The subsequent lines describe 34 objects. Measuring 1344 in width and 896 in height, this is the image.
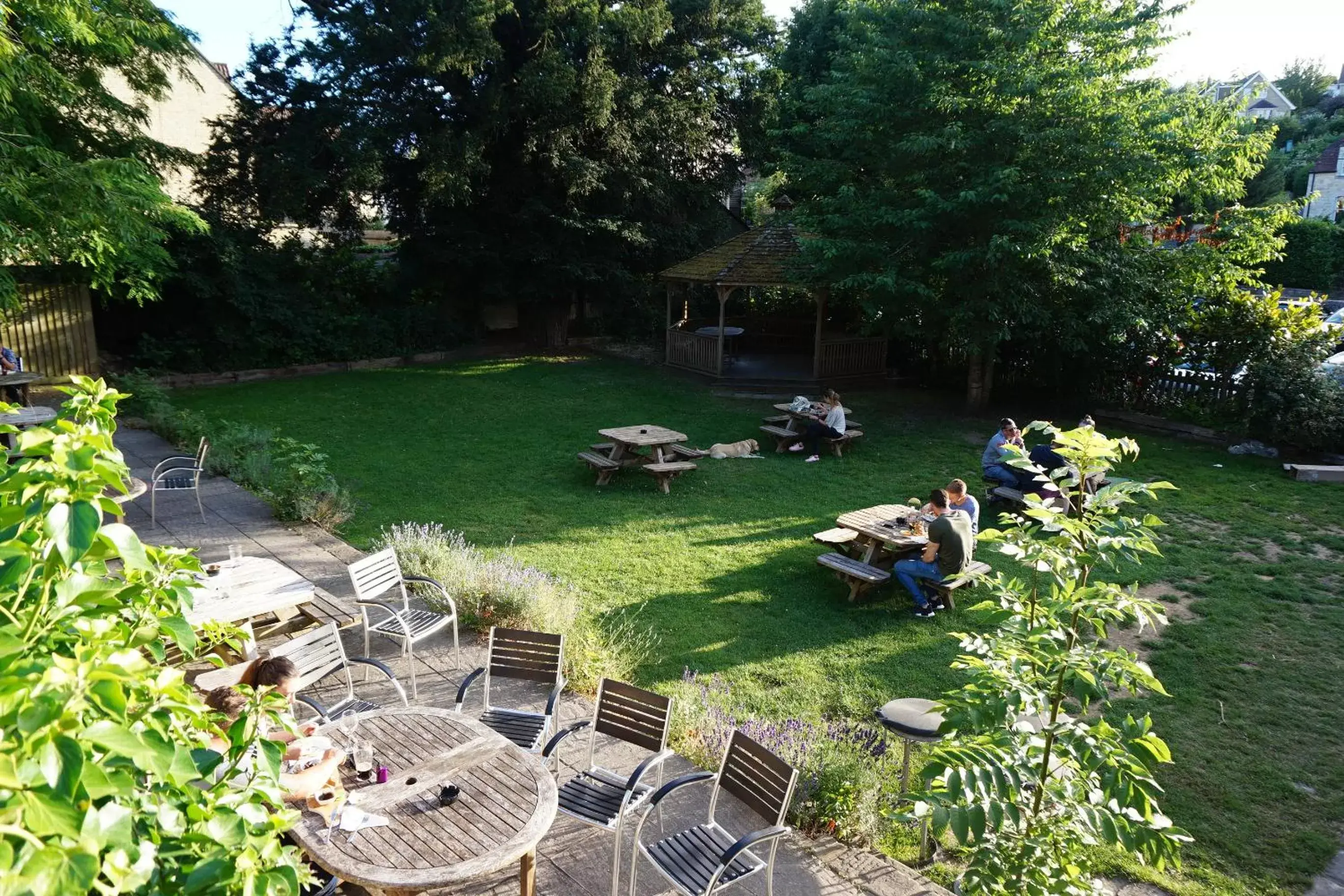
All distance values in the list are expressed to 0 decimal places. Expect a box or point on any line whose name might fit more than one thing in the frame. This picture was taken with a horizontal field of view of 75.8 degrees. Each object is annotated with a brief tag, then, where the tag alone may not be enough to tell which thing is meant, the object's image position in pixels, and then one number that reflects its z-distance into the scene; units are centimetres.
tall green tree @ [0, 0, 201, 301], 1003
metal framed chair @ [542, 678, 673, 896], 471
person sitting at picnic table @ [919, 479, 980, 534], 898
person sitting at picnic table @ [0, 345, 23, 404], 1527
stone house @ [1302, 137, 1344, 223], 4819
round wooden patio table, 387
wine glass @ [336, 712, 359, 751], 465
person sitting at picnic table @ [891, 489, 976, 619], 846
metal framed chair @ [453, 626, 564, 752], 610
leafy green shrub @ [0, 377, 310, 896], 133
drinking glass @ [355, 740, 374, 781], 443
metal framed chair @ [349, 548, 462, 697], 698
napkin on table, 409
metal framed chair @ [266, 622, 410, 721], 568
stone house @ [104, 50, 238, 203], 2616
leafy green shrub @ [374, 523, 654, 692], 733
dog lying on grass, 1492
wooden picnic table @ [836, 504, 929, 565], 918
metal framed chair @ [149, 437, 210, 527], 1051
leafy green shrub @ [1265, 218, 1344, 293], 3359
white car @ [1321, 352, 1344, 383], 1463
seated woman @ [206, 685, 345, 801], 407
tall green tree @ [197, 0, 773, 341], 2061
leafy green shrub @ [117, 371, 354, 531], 1062
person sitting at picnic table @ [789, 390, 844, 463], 1465
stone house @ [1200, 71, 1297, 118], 6594
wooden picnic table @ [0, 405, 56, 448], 1176
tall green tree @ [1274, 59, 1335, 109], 7375
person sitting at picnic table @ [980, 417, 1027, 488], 1088
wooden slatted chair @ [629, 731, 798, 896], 428
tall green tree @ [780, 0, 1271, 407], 1472
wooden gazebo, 2072
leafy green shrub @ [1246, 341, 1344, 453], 1416
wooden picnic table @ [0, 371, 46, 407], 1448
